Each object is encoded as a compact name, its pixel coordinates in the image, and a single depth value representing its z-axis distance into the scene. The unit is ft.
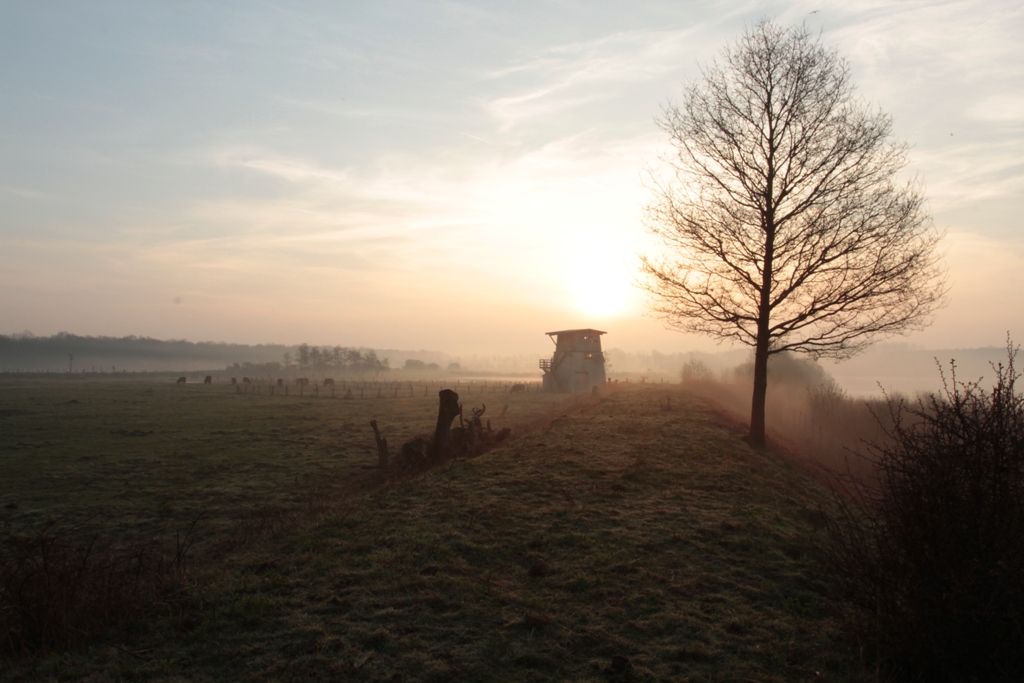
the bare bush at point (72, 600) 21.33
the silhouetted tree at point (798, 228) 53.31
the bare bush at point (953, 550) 16.58
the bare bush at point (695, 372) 195.04
